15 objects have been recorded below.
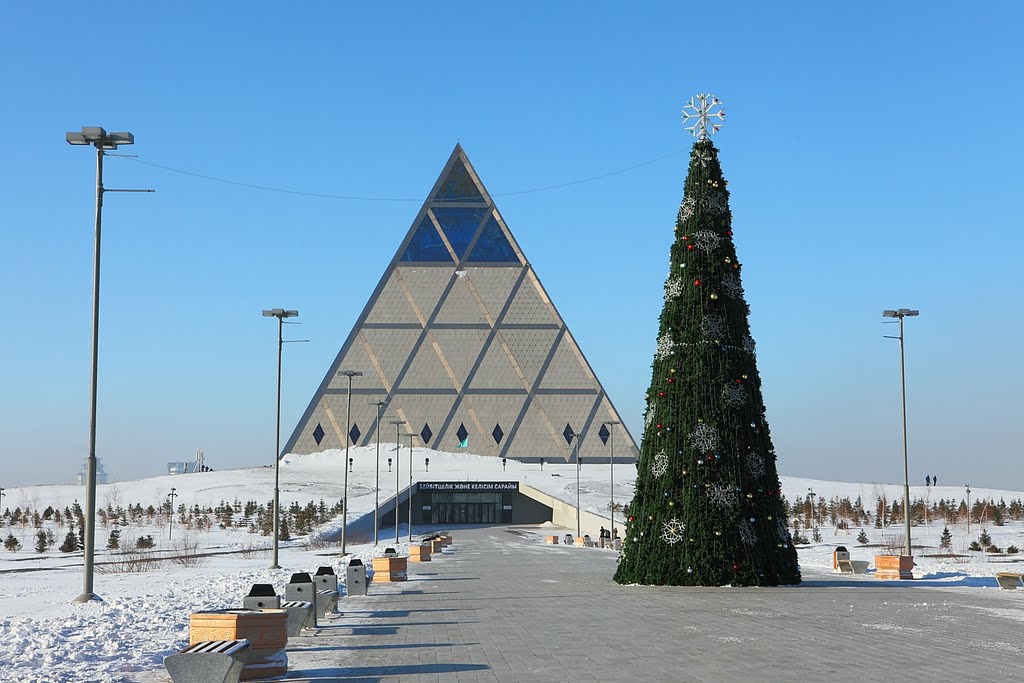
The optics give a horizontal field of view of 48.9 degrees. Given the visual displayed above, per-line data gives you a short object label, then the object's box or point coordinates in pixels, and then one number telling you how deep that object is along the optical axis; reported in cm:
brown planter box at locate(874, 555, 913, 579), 2503
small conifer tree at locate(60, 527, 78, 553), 4372
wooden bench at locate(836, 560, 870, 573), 2747
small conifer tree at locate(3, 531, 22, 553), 4453
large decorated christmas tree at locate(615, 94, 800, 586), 2158
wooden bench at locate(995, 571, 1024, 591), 2117
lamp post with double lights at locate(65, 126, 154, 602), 1897
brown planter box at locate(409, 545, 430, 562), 3622
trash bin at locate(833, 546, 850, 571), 2834
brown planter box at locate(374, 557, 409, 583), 2605
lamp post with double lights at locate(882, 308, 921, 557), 3038
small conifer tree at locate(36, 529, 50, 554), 4370
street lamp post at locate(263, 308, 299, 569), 3325
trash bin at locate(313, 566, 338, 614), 1669
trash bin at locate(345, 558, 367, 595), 2128
